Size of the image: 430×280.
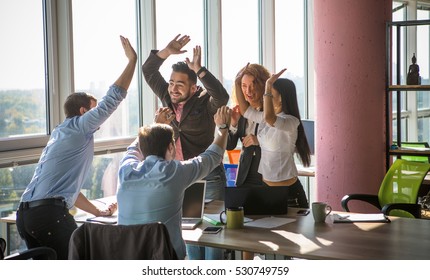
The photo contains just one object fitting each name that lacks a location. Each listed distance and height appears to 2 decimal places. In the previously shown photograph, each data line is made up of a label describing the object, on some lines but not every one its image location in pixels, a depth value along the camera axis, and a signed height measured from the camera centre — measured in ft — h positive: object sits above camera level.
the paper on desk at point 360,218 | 13.24 -2.34
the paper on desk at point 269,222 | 13.00 -2.35
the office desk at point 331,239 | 10.89 -2.41
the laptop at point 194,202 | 13.75 -2.01
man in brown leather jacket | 17.28 +0.02
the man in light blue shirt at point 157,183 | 11.32 -1.33
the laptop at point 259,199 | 13.71 -1.99
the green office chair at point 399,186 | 17.60 -2.29
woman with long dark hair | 16.43 -0.93
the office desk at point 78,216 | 14.15 -2.33
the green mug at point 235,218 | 12.82 -2.19
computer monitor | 22.18 -1.02
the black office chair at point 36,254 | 11.43 -2.53
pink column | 19.77 +0.20
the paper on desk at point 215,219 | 13.25 -2.30
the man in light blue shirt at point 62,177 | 12.81 -1.37
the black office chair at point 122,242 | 9.84 -2.00
